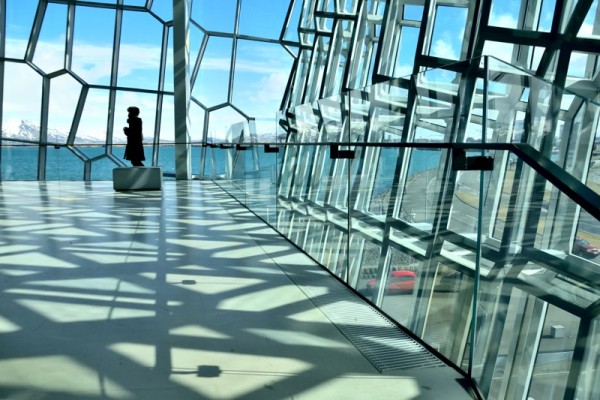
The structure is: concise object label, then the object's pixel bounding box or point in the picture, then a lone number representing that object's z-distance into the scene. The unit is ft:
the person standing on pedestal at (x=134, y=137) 38.75
